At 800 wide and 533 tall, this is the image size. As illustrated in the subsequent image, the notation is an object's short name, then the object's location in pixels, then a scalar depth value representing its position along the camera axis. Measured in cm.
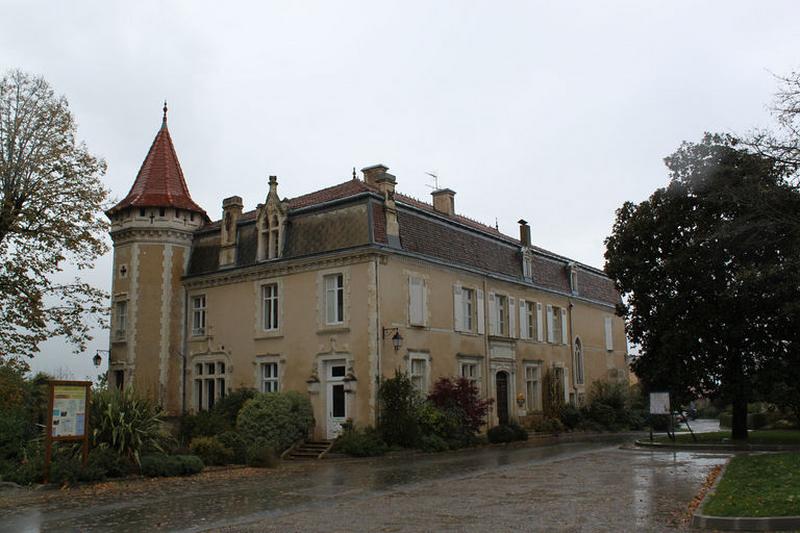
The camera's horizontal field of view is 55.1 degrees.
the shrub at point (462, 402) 2567
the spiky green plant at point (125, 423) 1655
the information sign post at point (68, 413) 1527
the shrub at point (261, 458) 1944
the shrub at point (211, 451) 1953
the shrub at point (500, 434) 2733
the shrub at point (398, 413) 2362
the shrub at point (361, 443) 2253
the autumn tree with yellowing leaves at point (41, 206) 1886
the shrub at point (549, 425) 3142
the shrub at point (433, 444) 2377
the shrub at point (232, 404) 2514
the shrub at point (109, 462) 1568
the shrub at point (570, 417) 3356
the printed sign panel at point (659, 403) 2259
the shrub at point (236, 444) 2002
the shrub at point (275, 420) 2333
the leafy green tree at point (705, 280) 2138
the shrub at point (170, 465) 1631
